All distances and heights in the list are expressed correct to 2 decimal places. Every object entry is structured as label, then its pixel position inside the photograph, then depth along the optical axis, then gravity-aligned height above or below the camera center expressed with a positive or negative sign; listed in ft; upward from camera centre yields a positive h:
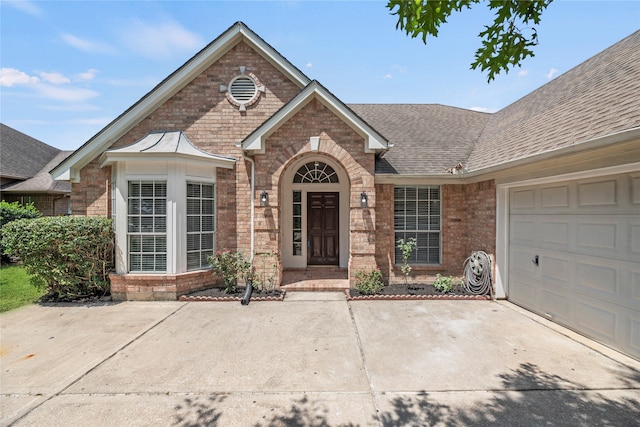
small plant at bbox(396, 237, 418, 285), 24.76 -2.97
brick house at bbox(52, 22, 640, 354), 19.10 +3.29
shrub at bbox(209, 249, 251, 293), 24.30 -4.29
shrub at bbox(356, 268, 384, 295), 23.66 -5.52
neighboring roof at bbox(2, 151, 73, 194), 49.21 +5.68
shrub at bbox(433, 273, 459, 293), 24.41 -5.87
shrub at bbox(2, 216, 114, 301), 21.20 -2.60
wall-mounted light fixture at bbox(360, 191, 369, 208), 24.20 +1.43
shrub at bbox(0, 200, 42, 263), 37.49 +0.67
